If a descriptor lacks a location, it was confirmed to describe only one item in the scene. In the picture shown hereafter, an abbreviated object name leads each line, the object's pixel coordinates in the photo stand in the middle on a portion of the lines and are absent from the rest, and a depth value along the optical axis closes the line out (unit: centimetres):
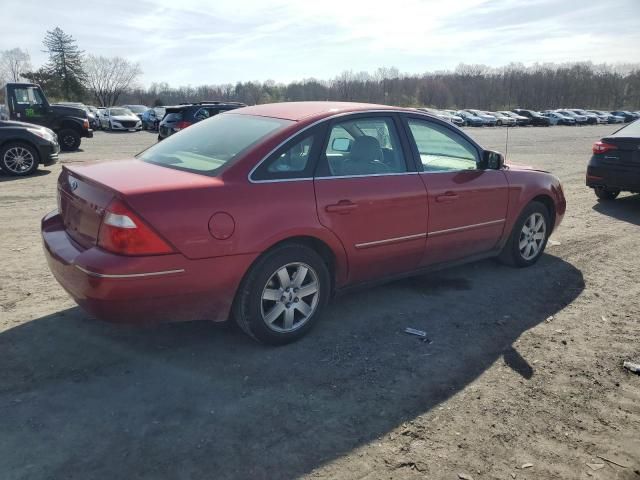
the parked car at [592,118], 5562
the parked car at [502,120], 4816
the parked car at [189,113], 1428
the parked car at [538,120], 5128
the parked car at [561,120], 5309
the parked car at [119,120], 3041
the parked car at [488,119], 4762
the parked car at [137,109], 4077
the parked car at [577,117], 5388
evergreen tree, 7344
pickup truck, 1535
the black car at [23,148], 1078
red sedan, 304
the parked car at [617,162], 798
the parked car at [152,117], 3194
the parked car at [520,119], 5044
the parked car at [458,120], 4447
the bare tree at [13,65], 9314
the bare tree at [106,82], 9525
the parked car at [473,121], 4700
